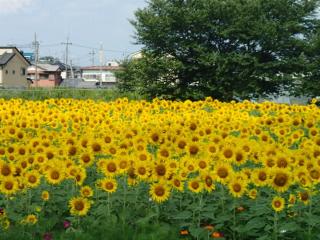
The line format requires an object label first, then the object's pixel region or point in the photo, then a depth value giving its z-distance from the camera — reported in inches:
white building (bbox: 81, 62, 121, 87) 4945.9
